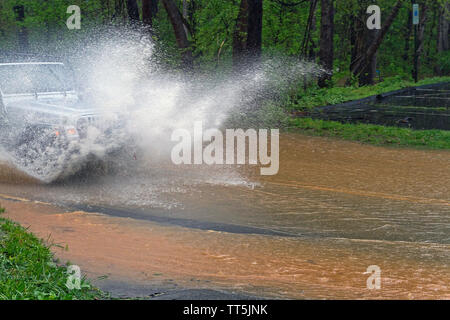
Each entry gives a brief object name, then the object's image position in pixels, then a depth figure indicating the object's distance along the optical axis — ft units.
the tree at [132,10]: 77.46
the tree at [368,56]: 75.10
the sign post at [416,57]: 95.30
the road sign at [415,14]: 79.97
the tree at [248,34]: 59.16
